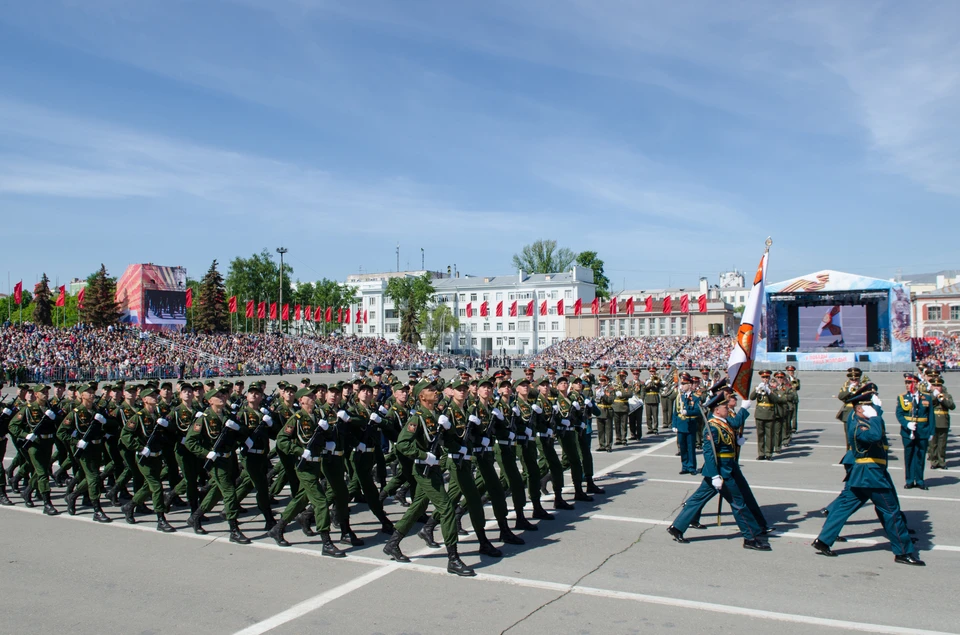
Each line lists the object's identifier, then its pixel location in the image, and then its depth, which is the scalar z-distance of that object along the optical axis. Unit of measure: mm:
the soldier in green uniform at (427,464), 7555
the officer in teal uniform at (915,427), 11523
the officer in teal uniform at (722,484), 8195
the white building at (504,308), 87938
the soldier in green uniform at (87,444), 9945
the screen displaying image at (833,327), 52125
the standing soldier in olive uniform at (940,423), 13039
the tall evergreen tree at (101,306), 61906
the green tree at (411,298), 86250
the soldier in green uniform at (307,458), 8156
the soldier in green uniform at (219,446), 8789
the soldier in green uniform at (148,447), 9398
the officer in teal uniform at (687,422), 12977
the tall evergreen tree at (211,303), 67312
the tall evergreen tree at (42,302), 77938
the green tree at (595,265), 102200
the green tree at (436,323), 87250
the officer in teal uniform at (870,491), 7516
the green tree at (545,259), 102562
